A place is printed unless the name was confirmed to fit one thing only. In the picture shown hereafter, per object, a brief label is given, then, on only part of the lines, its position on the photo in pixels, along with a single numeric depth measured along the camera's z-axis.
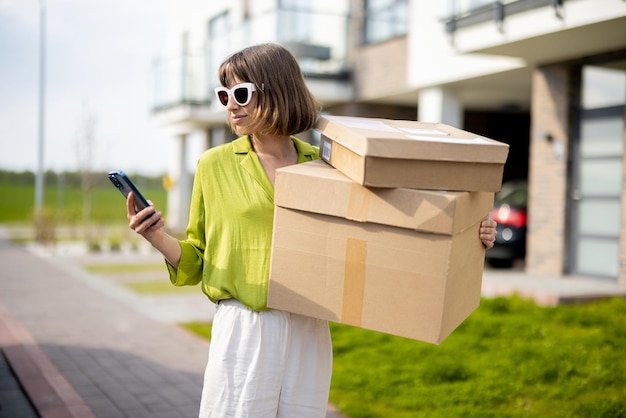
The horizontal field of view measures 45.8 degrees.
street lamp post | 21.70
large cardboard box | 2.10
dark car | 12.30
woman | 2.29
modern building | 10.09
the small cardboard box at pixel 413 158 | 2.09
